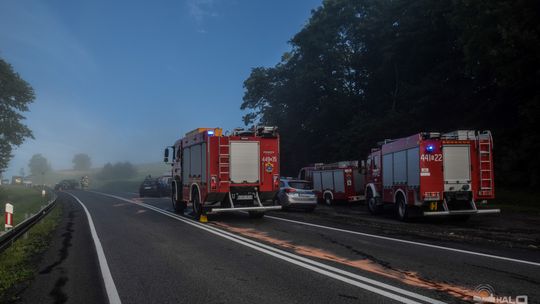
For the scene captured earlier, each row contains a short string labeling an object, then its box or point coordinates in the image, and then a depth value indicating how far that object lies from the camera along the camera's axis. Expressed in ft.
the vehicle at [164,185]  115.44
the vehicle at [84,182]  243.58
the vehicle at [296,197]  63.77
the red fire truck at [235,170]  48.26
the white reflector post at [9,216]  39.89
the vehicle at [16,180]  310.04
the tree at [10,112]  178.60
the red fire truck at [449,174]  48.03
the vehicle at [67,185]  222.26
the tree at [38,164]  592.60
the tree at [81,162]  603.92
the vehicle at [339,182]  78.74
